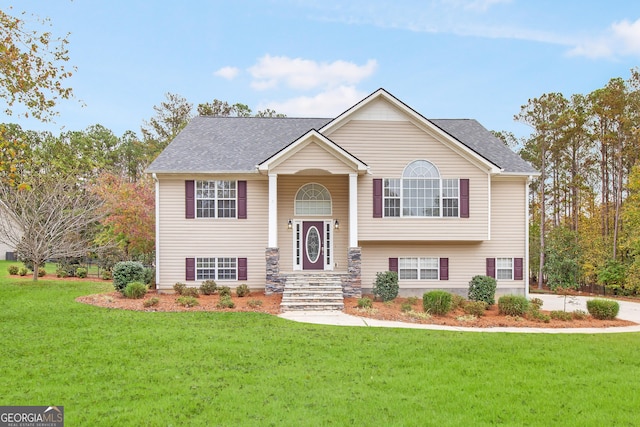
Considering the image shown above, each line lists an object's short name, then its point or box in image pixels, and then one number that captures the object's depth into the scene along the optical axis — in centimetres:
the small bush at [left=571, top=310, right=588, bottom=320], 1386
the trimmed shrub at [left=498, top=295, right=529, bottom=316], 1398
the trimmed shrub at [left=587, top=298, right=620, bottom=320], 1378
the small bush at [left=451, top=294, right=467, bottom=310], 1475
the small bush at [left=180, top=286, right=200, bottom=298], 1631
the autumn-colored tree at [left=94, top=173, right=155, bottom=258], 2186
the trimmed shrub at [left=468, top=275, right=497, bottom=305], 1622
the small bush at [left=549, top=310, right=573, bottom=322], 1355
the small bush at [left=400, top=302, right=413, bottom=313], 1418
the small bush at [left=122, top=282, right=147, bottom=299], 1551
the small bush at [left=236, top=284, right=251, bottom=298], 1684
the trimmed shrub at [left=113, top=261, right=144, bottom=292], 1652
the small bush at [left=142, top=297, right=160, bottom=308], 1420
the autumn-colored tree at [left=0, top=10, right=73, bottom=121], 1045
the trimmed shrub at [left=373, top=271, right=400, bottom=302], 1623
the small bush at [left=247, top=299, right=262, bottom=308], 1445
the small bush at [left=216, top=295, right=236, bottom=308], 1428
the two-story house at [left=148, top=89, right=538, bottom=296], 1742
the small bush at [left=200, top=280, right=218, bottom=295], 1700
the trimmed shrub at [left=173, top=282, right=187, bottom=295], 1686
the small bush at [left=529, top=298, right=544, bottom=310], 1457
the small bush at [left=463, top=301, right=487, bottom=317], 1381
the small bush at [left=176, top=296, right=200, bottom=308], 1445
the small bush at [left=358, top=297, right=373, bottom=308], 1436
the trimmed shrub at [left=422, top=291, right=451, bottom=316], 1386
